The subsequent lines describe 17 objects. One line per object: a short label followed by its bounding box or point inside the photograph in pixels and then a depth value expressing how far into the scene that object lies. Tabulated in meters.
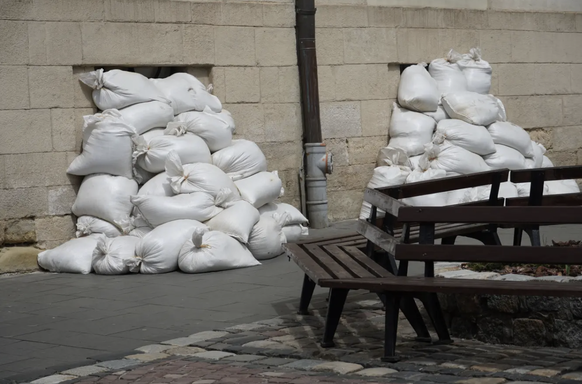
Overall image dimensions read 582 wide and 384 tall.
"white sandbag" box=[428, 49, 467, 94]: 11.48
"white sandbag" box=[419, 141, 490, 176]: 10.51
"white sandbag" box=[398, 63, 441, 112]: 11.05
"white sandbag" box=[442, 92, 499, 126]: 11.13
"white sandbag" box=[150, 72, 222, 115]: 9.16
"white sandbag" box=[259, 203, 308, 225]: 9.06
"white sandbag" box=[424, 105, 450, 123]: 11.17
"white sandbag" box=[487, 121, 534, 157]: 11.30
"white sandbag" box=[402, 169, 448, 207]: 10.30
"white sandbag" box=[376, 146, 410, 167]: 10.81
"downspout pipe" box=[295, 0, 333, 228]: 10.25
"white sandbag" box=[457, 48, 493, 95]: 11.70
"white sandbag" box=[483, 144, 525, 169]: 11.10
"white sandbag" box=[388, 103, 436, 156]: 10.95
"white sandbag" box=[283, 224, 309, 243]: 9.11
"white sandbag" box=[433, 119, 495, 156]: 10.77
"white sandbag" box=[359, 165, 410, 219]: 10.57
